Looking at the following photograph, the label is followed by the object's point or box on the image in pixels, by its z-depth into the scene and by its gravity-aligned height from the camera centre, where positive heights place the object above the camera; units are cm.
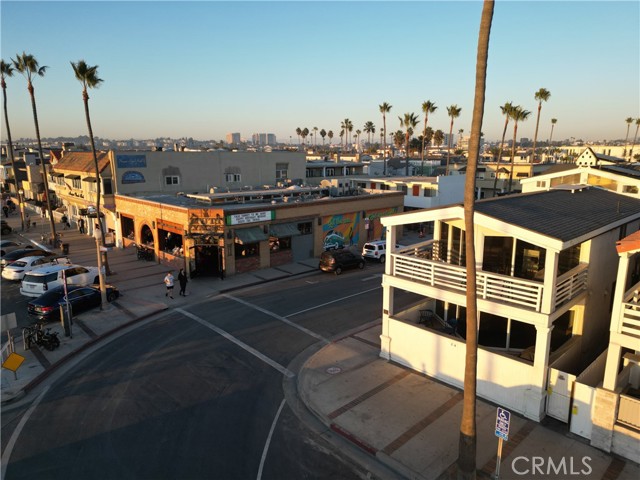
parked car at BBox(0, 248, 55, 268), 3075 -730
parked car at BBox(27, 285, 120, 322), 2044 -722
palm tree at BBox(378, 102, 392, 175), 8865 +794
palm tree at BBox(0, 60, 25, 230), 3828 +697
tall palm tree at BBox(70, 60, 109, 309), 2777 +473
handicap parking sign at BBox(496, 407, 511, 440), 921 -590
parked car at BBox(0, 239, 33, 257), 3506 -775
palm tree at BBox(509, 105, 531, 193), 6053 +421
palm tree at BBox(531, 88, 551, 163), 6469 +736
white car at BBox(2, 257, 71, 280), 2765 -730
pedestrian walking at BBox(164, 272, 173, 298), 2389 -725
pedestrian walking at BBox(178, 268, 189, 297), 2433 -739
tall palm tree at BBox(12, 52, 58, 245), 3478 +676
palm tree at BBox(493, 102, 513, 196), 6125 +498
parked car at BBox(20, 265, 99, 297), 2389 -712
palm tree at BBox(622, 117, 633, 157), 11844 +616
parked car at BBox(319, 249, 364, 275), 2932 -770
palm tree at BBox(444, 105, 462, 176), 7862 +631
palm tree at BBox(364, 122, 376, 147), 13073 +586
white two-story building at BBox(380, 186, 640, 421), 1244 -473
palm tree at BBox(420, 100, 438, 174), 7650 +673
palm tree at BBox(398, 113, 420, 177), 8162 +475
